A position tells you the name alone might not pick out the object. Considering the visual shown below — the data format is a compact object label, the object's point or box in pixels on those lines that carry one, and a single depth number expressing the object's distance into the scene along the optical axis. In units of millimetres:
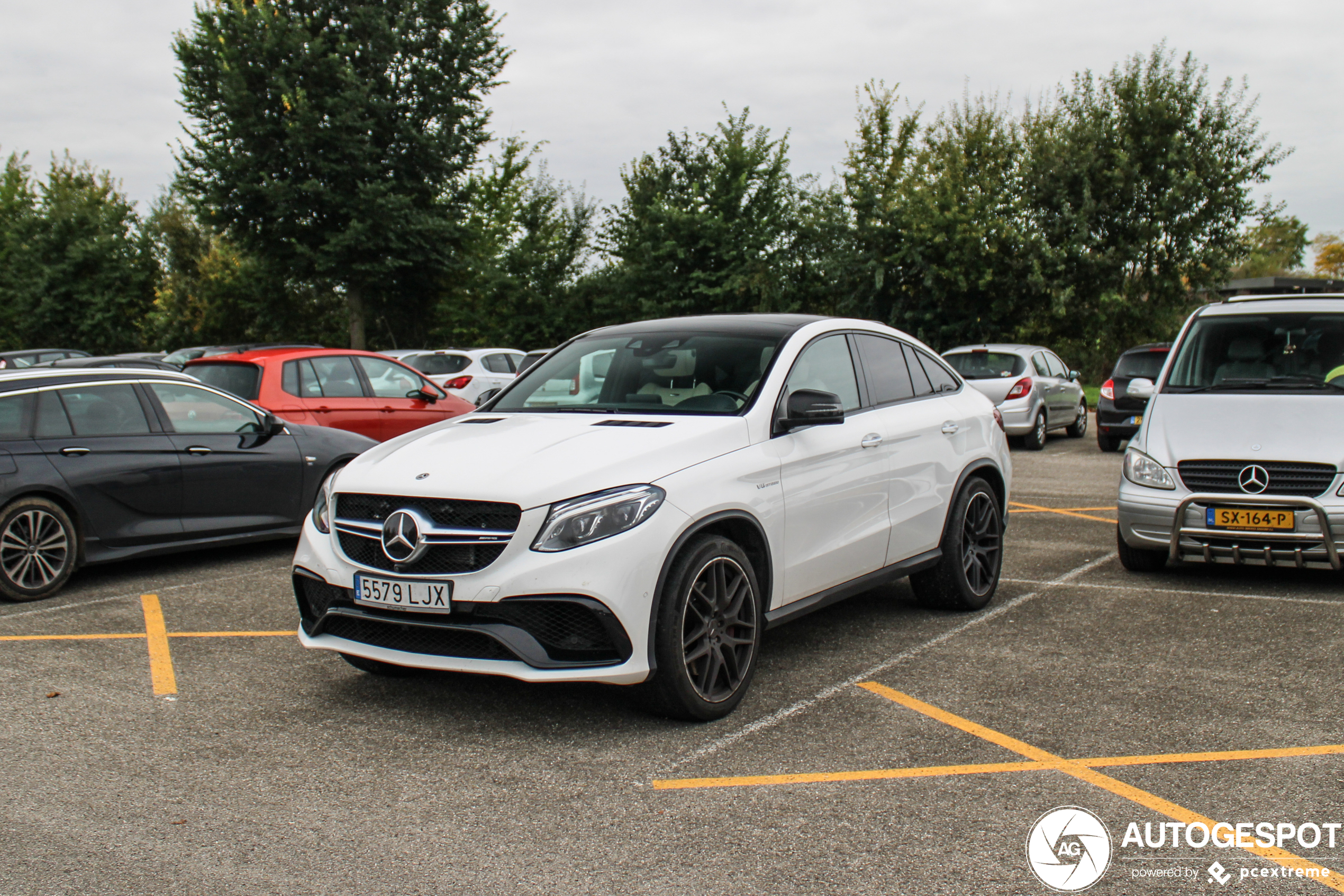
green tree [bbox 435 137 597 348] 38531
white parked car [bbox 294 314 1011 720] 4254
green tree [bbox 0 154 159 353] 46594
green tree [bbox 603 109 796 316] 33000
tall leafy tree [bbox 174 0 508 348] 29375
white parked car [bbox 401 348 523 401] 20938
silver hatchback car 16641
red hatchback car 10781
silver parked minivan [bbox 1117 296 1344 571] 6727
